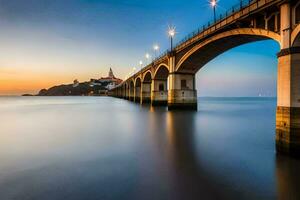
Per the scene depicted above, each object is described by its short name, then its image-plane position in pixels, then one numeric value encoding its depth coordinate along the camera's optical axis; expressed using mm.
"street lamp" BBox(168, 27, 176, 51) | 40156
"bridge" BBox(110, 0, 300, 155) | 10555
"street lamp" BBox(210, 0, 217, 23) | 26427
